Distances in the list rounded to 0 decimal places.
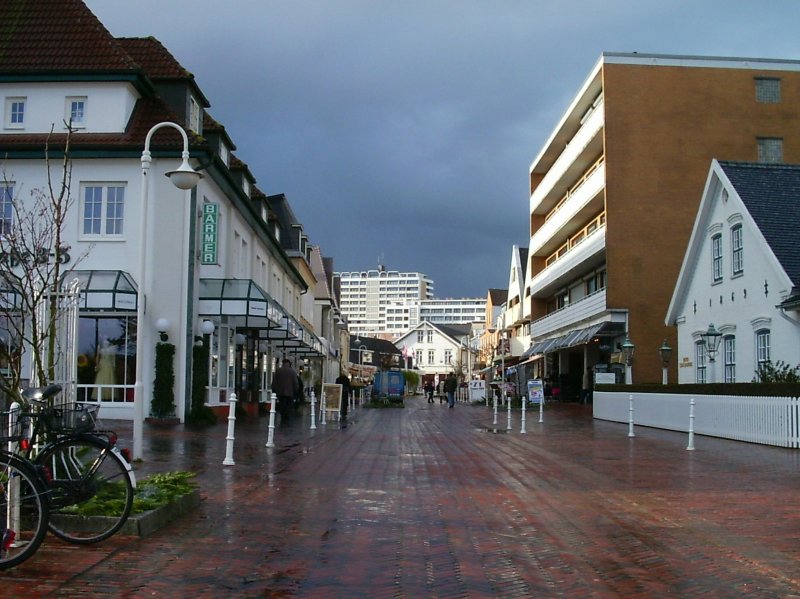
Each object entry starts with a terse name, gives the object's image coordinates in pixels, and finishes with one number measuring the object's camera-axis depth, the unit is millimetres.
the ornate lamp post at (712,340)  26605
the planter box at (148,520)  6996
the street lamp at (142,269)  11516
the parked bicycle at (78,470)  6914
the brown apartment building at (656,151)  38250
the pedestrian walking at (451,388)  45625
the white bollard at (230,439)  12836
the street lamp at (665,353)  30402
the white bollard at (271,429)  16734
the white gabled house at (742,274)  23484
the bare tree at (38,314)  8070
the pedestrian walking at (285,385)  25547
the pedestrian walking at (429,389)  63394
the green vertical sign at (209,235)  24438
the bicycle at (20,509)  6027
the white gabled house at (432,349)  142125
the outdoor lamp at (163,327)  23281
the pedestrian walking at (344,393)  28500
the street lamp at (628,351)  33281
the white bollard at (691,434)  17134
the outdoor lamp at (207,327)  24203
